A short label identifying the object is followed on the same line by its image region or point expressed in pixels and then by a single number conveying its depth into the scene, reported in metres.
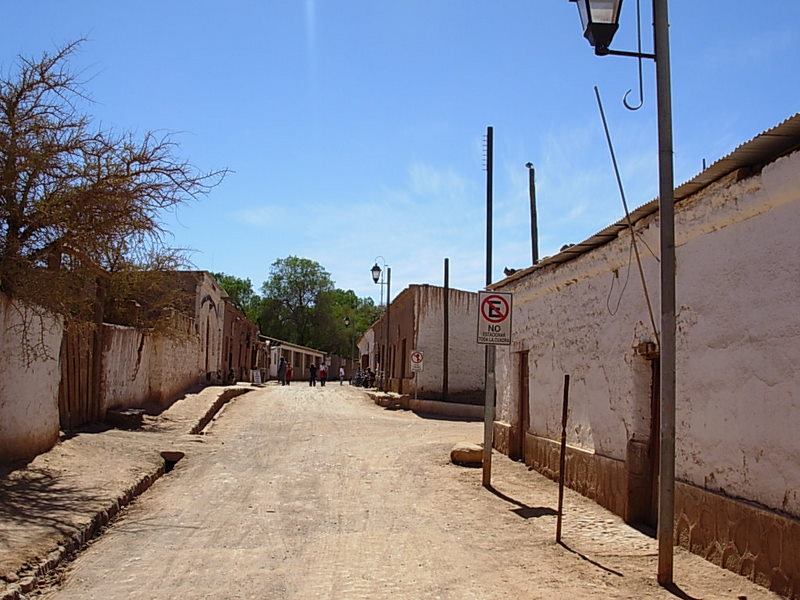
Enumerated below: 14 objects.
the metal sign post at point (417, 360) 27.62
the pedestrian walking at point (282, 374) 44.03
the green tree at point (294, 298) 80.81
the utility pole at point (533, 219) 25.70
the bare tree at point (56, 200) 9.20
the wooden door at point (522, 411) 13.60
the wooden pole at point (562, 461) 7.51
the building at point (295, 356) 62.65
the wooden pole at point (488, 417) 11.16
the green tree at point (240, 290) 92.88
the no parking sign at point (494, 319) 10.99
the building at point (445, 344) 29.22
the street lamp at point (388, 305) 37.31
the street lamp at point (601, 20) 6.02
